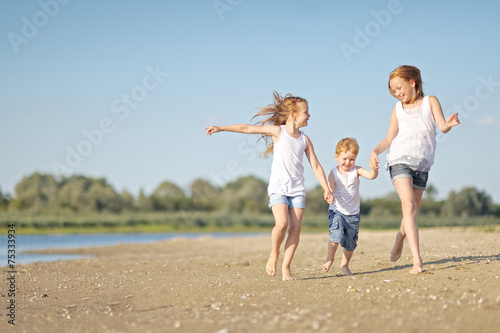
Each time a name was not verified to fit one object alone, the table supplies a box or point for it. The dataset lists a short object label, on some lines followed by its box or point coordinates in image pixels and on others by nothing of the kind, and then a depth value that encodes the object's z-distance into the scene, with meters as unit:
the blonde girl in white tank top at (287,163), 6.58
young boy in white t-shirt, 6.84
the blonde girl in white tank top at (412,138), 6.38
